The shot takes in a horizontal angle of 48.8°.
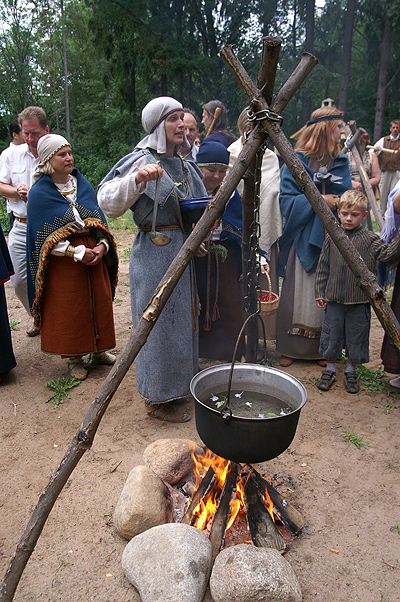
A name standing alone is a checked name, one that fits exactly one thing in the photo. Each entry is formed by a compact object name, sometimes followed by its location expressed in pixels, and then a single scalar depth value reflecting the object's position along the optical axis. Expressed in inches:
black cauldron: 78.1
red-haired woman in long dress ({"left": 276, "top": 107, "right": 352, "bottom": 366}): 163.8
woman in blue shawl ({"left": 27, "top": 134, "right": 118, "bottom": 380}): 146.7
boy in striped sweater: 145.1
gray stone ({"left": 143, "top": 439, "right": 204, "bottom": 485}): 108.6
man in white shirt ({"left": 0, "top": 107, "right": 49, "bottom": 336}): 192.7
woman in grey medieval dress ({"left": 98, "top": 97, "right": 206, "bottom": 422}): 119.5
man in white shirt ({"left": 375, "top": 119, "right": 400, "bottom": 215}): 381.1
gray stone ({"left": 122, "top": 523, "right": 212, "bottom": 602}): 77.7
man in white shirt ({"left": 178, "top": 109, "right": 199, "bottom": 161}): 194.7
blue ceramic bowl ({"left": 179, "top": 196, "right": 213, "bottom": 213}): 115.9
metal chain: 95.4
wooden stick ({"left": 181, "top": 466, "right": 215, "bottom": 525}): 95.1
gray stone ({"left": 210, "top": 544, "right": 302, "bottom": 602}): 75.5
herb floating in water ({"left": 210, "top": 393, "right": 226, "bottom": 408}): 95.5
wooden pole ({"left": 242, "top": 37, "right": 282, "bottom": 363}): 85.4
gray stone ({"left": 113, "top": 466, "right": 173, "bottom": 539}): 92.4
